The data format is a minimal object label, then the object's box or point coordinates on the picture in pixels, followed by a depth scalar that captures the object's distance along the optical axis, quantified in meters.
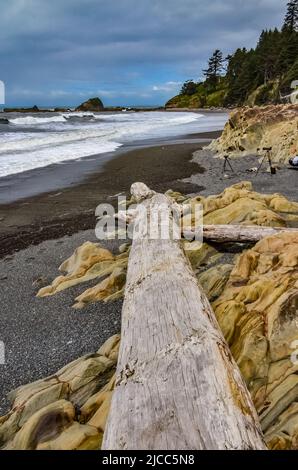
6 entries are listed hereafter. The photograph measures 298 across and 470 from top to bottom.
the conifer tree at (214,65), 123.12
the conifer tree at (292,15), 82.62
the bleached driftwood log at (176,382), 2.35
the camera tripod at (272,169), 14.23
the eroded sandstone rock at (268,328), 2.90
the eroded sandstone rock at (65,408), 3.11
